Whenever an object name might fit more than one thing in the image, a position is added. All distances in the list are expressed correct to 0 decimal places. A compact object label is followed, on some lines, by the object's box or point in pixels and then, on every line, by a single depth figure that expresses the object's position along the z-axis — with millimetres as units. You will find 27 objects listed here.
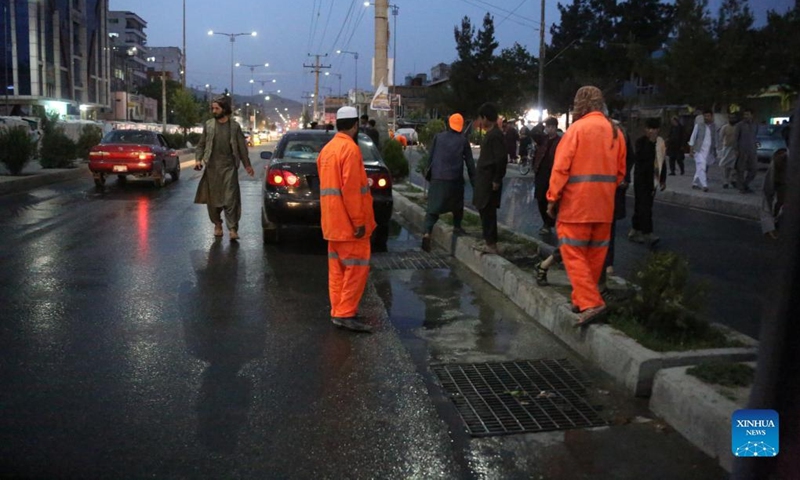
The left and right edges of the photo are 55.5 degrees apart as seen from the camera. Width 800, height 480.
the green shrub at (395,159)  20016
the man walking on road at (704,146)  16497
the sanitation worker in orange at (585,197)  5418
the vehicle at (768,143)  25766
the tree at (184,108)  55750
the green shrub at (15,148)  18906
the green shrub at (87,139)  27377
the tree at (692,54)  31141
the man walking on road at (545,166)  10516
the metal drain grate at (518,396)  4285
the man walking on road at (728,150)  16516
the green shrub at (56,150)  22375
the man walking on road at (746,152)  16078
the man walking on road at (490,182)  8391
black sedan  9867
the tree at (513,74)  59406
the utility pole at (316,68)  75756
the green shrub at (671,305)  4988
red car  18117
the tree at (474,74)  65938
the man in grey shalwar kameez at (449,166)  9469
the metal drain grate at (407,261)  9078
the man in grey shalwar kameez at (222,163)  10523
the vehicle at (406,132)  51306
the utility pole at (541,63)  35438
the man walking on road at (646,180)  10188
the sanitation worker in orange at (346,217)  5953
